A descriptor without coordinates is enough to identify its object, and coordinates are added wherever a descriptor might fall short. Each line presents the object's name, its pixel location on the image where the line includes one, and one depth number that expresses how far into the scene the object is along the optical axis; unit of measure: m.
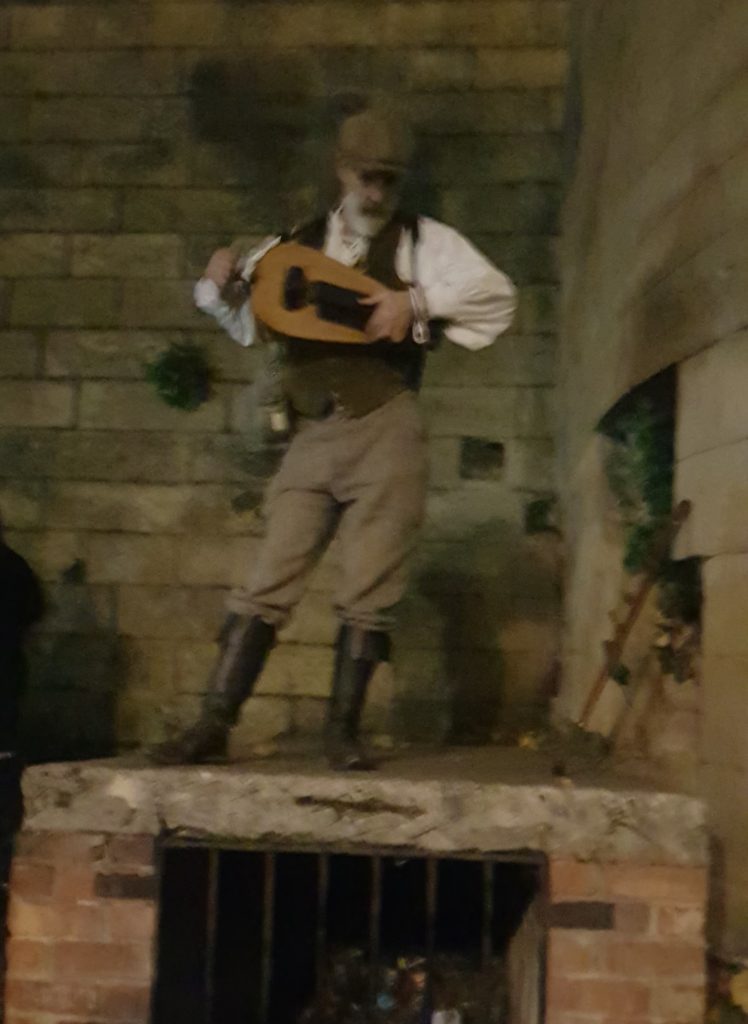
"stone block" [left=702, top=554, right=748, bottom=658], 2.06
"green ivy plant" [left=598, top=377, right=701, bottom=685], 2.34
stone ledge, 2.06
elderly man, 2.24
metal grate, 2.31
